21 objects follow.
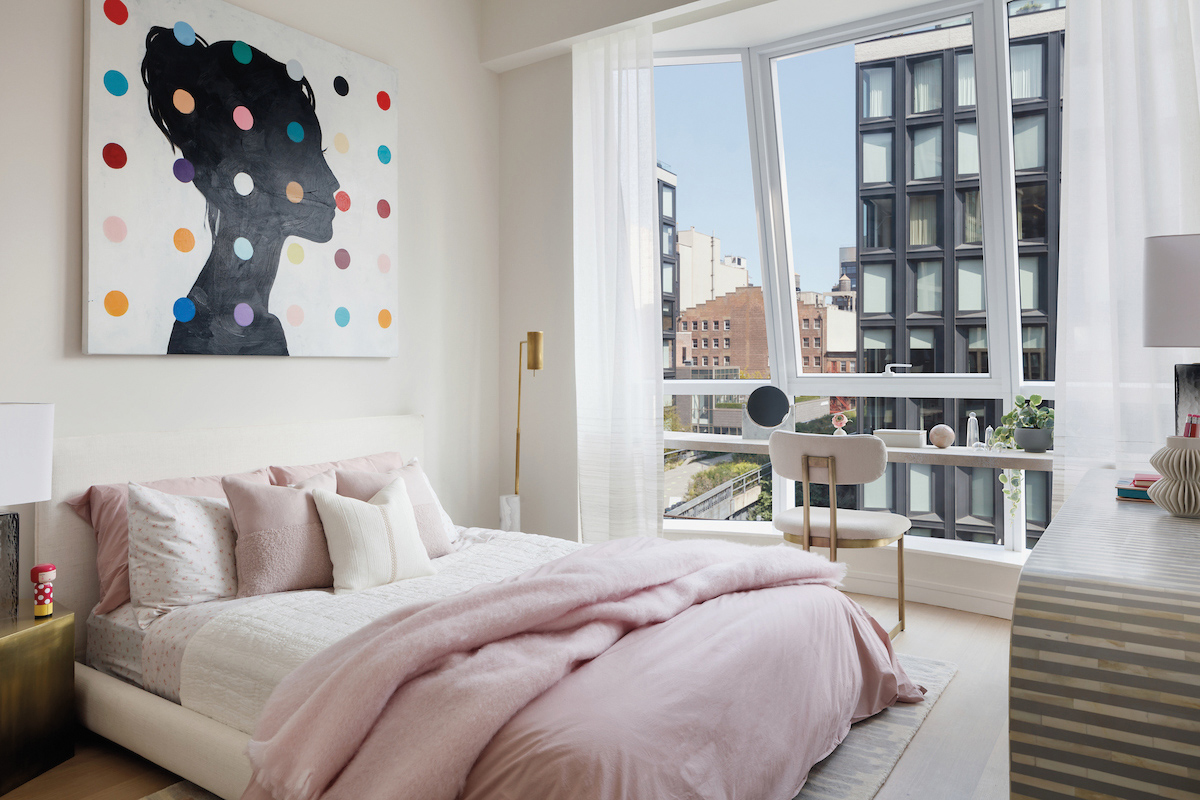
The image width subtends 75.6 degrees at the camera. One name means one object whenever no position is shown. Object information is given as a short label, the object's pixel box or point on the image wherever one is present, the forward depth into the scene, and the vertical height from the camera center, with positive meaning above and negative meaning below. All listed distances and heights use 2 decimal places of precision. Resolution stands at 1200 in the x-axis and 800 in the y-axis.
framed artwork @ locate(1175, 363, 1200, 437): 2.11 +0.05
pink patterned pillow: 2.44 -0.45
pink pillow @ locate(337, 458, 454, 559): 2.98 -0.32
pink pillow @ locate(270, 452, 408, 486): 3.01 -0.21
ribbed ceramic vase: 1.67 -0.16
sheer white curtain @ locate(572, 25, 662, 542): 4.04 +0.70
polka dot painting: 2.71 +0.92
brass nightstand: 2.14 -0.78
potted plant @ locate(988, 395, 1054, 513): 3.52 -0.09
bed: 1.97 -0.63
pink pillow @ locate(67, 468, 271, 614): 2.52 -0.38
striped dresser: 0.97 -0.36
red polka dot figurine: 2.29 -0.50
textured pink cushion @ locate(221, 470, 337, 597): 2.53 -0.41
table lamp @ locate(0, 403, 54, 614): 2.08 -0.11
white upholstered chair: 3.18 -0.27
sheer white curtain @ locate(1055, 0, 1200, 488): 2.86 +0.79
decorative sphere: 3.82 -0.12
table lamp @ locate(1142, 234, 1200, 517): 1.69 +0.22
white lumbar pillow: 2.62 -0.44
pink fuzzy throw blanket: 1.55 -0.57
